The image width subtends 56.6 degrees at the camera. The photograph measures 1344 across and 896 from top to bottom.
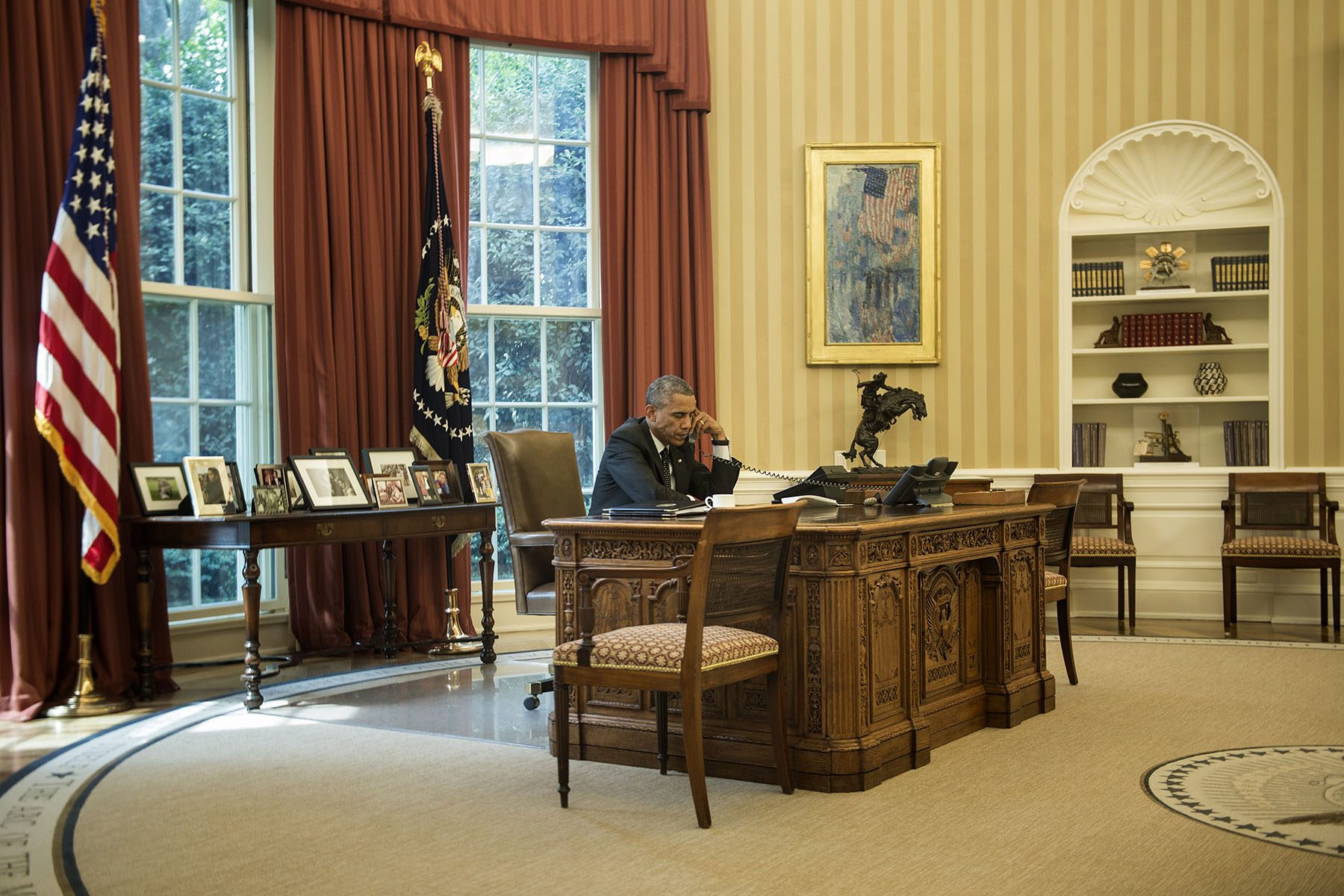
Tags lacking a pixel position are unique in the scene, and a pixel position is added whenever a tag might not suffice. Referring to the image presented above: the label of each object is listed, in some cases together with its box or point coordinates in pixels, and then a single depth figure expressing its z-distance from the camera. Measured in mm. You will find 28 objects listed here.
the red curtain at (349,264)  6273
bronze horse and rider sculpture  7359
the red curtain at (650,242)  7406
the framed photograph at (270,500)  5395
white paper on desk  4504
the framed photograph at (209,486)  5301
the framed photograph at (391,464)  6109
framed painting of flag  7730
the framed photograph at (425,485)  6121
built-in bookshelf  7531
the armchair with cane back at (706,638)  3346
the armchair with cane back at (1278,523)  6871
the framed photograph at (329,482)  5594
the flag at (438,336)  6527
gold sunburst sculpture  7668
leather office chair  4883
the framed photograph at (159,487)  5344
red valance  6832
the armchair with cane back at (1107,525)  7148
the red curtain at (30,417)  4980
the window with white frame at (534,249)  7289
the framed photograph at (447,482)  6281
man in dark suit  4762
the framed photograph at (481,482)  6426
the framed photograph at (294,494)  5605
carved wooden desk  3730
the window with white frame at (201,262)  6016
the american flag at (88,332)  4941
